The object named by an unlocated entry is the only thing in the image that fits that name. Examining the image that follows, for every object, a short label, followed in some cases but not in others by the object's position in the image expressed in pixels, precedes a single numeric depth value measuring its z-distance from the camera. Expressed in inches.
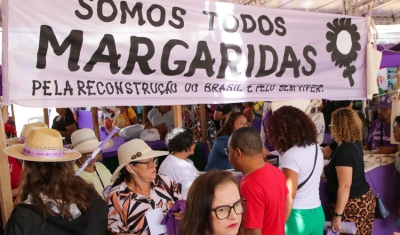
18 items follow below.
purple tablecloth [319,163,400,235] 172.2
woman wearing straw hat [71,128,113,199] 121.6
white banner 86.0
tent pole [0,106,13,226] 86.4
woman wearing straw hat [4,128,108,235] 73.5
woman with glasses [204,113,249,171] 166.2
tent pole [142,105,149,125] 316.4
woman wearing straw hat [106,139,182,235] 93.4
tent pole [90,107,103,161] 205.0
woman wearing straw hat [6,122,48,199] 130.3
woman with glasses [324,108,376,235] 132.1
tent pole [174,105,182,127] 167.9
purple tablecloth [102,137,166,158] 217.9
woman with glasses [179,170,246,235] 66.4
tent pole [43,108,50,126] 238.4
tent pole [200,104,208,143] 244.1
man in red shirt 89.5
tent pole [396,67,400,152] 182.4
